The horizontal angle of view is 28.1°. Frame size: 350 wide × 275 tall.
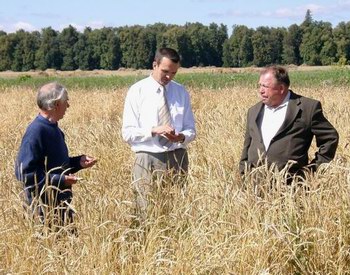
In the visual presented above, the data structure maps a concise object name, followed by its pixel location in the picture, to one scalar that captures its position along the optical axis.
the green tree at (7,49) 91.44
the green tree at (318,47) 85.31
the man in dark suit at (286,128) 4.58
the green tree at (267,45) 91.76
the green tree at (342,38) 83.75
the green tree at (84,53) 92.88
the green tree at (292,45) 89.38
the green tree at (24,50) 90.75
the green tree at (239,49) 92.50
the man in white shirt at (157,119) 4.88
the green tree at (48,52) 90.75
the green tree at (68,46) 91.75
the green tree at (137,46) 91.12
